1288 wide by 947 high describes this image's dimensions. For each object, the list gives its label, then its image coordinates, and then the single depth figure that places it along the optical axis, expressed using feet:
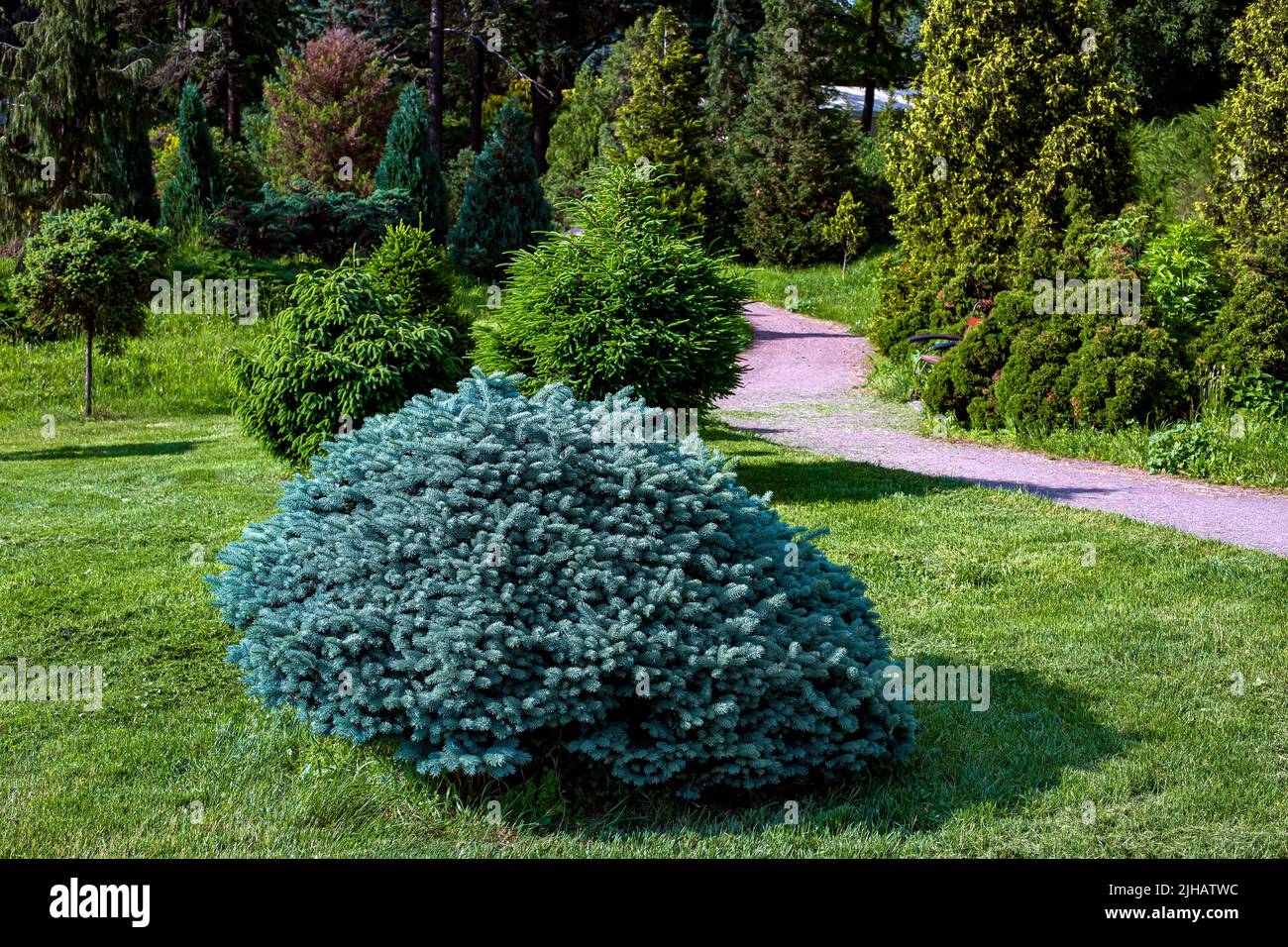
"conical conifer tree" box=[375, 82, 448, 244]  73.72
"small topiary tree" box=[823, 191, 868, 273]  84.69
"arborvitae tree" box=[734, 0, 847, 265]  90.74
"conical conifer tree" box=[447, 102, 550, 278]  74.59
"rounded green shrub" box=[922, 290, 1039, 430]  41.65
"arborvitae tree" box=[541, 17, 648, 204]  98.68
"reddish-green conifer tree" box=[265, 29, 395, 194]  84.02
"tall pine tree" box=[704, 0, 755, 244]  106.22
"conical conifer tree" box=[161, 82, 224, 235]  69.56
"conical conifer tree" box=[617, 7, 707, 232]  83.71
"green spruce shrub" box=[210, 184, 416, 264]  65.21
